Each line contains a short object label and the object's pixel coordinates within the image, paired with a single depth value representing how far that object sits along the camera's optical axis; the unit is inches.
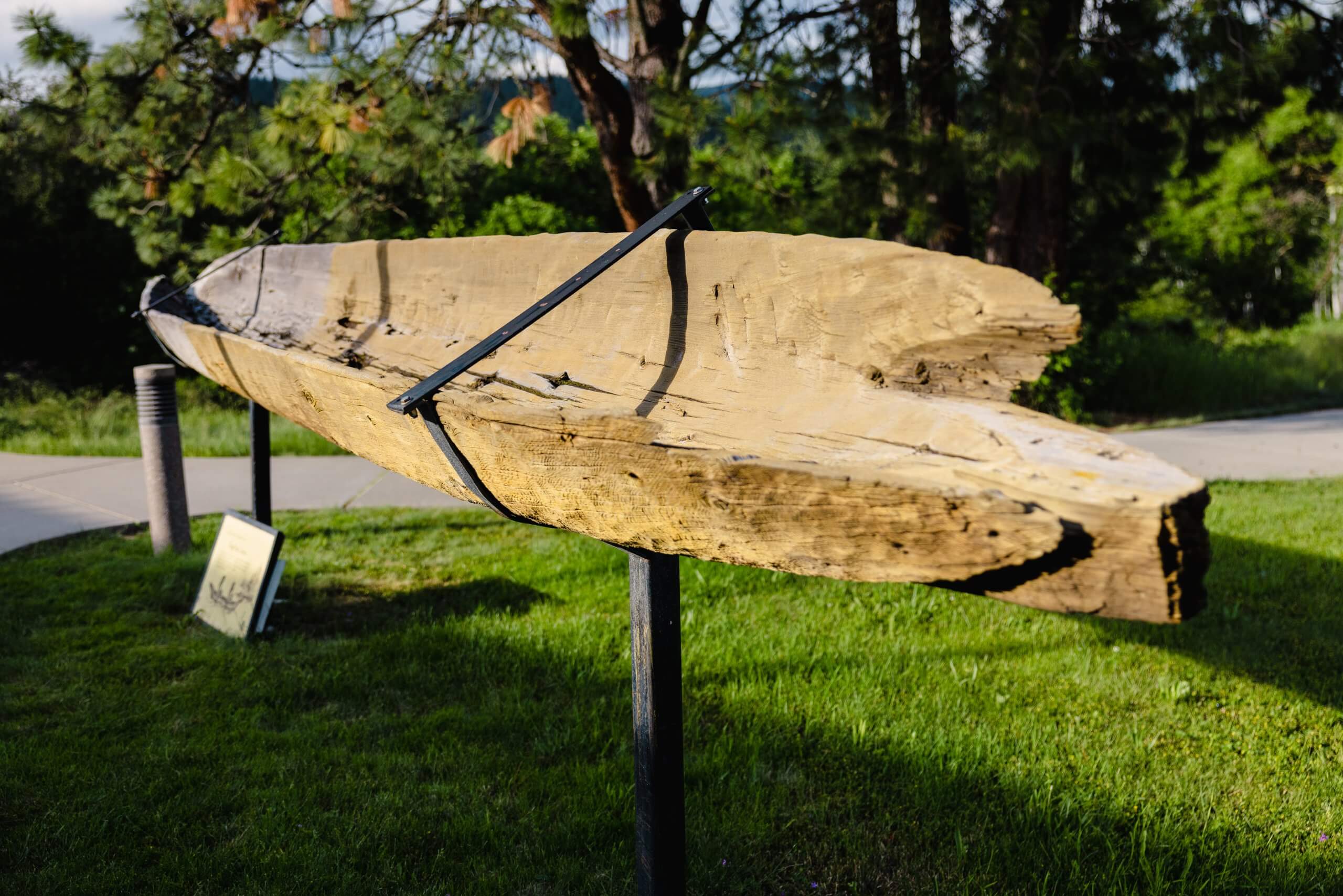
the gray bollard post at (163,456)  160.1
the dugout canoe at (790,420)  37.4
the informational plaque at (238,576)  126.6
